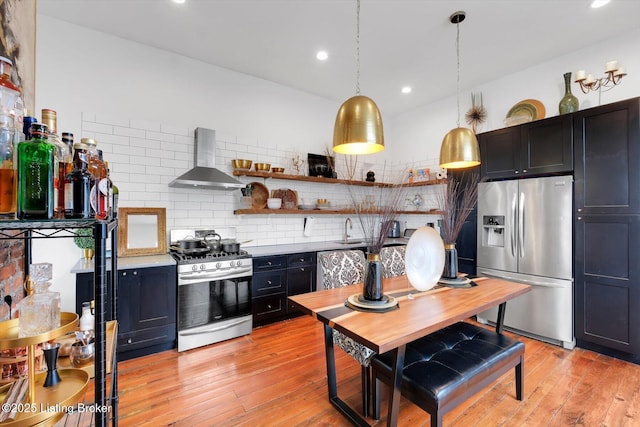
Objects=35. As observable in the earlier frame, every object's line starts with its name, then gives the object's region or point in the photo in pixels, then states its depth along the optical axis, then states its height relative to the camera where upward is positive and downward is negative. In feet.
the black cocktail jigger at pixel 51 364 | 2.75 -1.47
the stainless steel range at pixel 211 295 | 8.98 -2.71
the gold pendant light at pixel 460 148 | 7.24 +1.71
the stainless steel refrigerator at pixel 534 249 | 9.18 -1.22
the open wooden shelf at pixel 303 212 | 11.47 +0.12
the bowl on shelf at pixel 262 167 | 11.94 +2.05
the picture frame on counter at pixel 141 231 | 9.55 -0.57
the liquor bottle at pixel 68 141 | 3.11 +0.85
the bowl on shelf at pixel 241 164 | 11.48 +2.08
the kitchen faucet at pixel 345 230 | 14.69 -0.81
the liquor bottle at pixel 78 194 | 2.52 +0.19
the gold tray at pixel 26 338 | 2.23 -1.05
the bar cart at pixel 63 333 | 2.23 -1.17
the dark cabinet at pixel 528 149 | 9.33 +2.32
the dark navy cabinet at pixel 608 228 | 8.14 -0.44
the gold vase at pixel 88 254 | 8.59 -1.18
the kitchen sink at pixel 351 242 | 13.85 -1.38
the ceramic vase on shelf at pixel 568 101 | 9.63 +3.87
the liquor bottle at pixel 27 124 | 2.47 +0.80
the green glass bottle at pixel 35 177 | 2.26 +0.31
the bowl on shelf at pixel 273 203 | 12.10 +0.50
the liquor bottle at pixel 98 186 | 2.74 +0.29
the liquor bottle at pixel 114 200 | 4.38 +0.25
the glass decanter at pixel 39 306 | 2.71 -0.89
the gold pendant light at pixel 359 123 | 5.15 +1.69
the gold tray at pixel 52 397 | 2.25 -1.66
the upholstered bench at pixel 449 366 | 4.73 -2.83
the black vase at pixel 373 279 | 5.43 -1.25
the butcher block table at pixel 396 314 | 4.34 -1.78
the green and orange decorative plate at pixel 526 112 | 11.05 +4.06
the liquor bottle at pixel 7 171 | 2.21 +0.36
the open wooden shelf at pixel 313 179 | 11.59 +1.66
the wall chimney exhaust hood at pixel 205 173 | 9.84 +1.55
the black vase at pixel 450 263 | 7.37 -1.28
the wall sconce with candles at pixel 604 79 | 8.93 +4.48
